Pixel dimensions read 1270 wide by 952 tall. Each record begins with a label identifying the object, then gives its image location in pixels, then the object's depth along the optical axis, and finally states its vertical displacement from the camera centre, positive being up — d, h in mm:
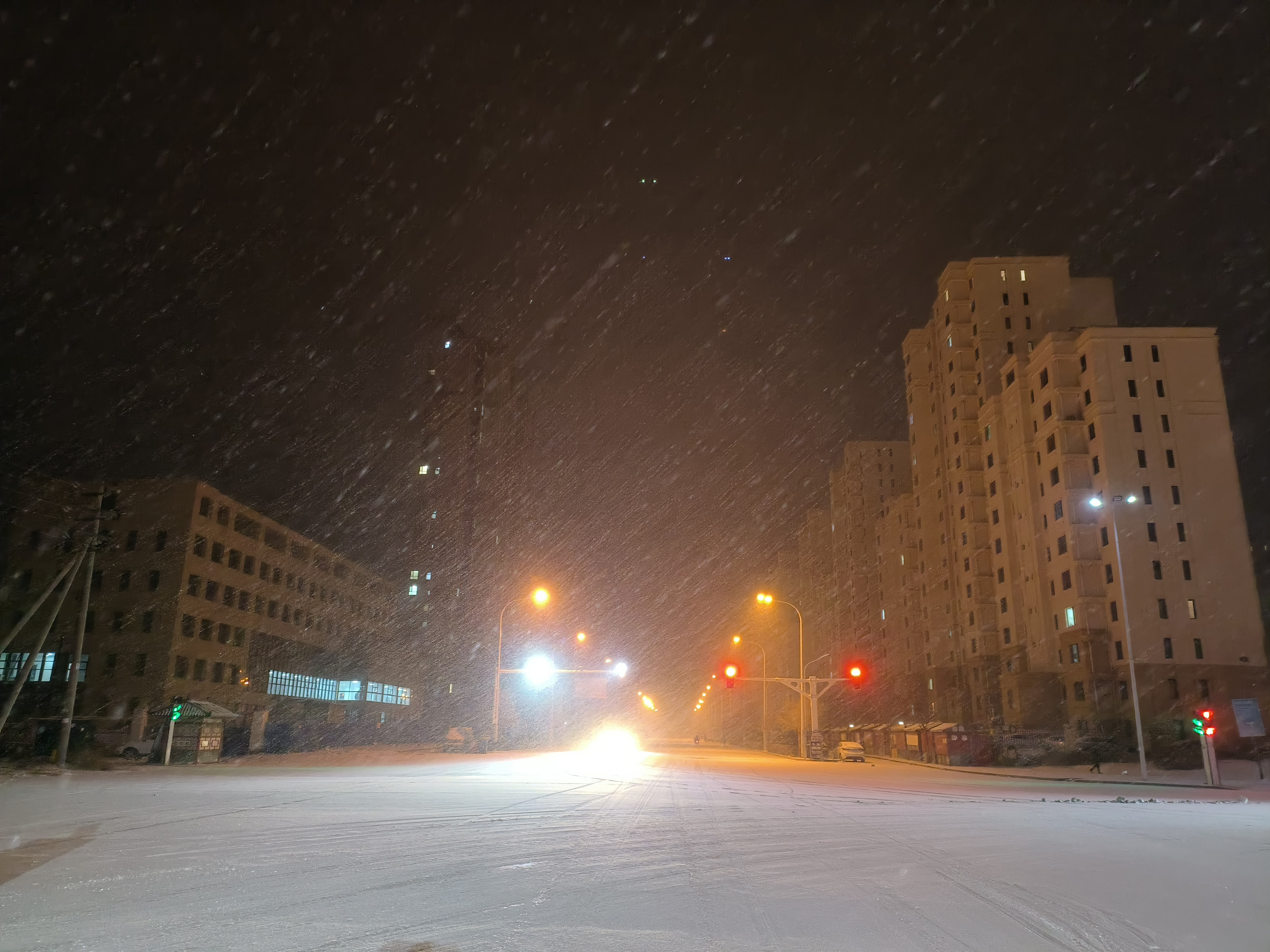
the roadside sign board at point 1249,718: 26641 -318
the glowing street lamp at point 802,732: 52219 -1719
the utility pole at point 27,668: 31328 +1018
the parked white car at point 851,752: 50969 -2716
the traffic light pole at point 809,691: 48000 +692
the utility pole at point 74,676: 32281 +732
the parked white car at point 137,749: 36656 -2191
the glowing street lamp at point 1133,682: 32719 +865
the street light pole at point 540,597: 38656 +4430
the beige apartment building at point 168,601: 58125 +6714
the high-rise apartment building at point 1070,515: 51875 +12577
